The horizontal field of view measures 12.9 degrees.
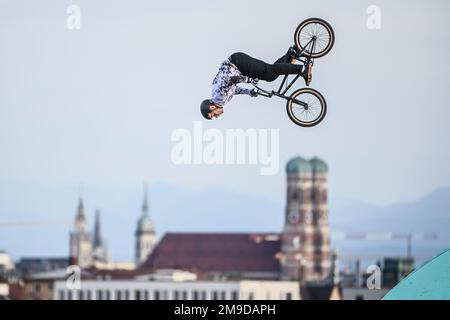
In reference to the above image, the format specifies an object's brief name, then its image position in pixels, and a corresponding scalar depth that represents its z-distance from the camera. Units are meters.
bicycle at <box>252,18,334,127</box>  51.59
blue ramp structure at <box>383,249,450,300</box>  52.66
